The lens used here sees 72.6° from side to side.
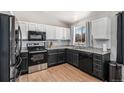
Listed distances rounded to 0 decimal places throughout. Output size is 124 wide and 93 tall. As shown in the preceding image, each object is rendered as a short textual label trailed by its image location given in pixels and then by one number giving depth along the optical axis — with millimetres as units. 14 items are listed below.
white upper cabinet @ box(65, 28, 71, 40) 4785
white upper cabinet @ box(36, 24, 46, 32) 3542
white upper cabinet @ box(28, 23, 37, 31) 3288
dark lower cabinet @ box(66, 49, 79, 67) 3626
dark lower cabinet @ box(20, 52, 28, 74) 2924
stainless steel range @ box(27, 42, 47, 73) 3121
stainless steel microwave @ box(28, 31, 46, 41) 3232
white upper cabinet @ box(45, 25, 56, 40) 3898
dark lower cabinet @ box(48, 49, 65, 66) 3745
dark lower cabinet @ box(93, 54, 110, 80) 2482
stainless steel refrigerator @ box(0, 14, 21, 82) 1536
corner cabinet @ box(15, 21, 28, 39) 3107
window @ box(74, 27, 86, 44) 4062
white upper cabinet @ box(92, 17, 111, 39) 2709
